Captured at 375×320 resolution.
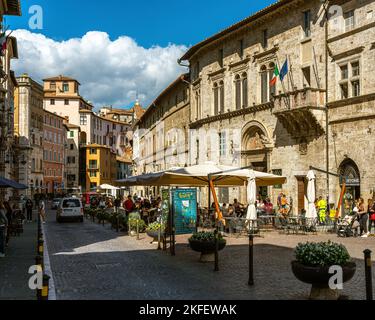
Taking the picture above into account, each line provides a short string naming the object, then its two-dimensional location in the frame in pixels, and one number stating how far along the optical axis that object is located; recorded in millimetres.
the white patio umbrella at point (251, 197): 20969
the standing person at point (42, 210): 32956
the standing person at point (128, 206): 25708
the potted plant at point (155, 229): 18200
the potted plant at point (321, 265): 8578
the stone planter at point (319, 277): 8575
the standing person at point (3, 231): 15766
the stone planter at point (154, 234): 18178
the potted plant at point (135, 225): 21781
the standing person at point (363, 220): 20578
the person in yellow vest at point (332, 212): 23422
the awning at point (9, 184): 18055
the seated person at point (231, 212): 24692
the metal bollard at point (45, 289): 6271
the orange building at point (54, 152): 87625
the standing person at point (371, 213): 20531
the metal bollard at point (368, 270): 7996
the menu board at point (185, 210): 19828
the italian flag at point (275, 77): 29094
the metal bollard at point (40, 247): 9405
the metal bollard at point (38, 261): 7390
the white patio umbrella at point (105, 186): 50219
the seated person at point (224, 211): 24922
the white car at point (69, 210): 34388
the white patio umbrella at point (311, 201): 22078
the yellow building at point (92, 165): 108125
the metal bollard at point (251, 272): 10509
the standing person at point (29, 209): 36750
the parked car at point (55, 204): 58969
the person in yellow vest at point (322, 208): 23500
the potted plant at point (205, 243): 13406
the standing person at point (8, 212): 21984
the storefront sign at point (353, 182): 25506
